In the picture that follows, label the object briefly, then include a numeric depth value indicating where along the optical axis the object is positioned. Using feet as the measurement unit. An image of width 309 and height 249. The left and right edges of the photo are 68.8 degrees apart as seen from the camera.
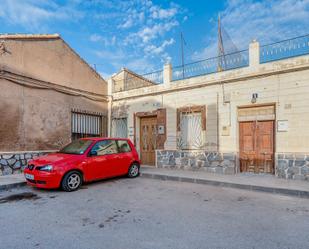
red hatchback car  19.49
